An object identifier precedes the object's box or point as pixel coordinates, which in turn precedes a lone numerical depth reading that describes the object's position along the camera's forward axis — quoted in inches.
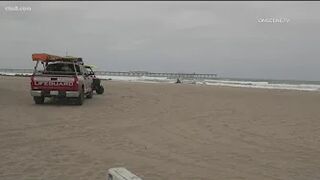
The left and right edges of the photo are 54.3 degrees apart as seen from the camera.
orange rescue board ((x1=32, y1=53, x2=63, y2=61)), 505.5
